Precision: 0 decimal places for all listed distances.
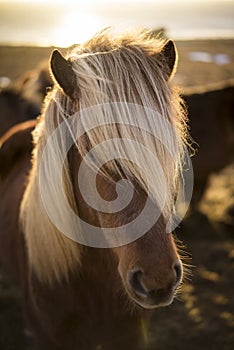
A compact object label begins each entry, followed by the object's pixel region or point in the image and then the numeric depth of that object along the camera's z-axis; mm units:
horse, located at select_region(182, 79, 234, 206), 5246
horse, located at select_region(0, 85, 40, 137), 5340
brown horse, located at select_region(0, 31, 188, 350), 1400
